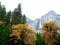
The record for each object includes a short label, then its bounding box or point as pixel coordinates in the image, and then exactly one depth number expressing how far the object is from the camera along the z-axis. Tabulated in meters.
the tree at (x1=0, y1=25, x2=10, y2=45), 22.31
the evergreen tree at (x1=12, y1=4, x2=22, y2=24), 29.03
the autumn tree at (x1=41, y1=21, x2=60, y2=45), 25.15
